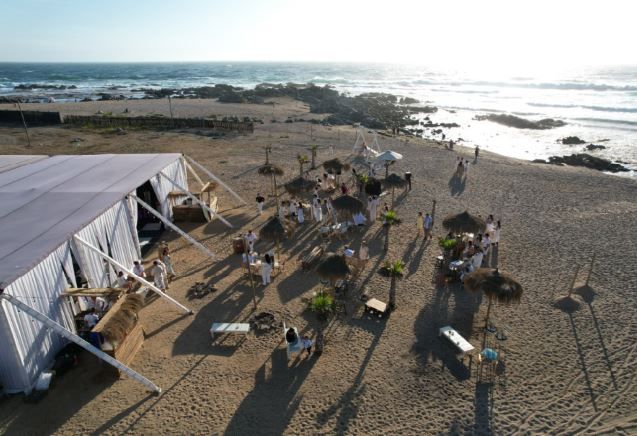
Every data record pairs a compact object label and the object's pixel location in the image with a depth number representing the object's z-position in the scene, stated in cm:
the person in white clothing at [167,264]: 1192
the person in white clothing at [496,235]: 1379
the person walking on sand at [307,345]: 903
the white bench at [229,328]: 936
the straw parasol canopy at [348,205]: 1403
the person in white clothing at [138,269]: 1084
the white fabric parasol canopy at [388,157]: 2028
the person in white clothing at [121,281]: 1048
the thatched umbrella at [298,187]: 1634
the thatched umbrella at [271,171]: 1839
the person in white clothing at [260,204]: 1659
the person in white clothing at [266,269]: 1173
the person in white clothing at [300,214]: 1609
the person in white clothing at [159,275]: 1109
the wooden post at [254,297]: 1062
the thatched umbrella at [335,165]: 1977
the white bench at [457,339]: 893
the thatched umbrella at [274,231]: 1202
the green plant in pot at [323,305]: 923
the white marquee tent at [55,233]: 784
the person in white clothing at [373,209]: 1641
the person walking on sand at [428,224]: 1483
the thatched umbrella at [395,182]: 1694
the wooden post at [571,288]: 1100
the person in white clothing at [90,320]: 903
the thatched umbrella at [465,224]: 1252
